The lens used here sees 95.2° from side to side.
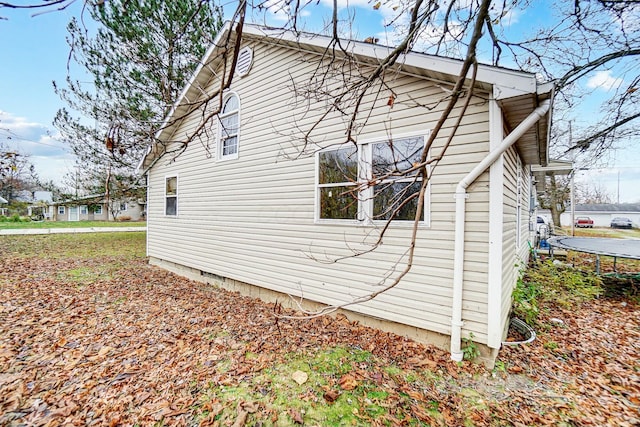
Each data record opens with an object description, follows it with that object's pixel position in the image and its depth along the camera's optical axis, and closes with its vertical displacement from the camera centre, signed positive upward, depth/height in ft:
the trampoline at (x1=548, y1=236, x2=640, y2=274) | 21.43 -3.14
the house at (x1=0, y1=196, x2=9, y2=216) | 112.94 -1.15
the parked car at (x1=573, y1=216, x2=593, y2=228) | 110.83 -4.92
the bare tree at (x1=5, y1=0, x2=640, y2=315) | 7.80 +7.31
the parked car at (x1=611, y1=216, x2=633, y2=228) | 109.91 -4.78
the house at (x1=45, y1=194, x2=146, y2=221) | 116.47 -2.34
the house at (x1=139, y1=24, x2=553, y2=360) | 11.60 +0.69
